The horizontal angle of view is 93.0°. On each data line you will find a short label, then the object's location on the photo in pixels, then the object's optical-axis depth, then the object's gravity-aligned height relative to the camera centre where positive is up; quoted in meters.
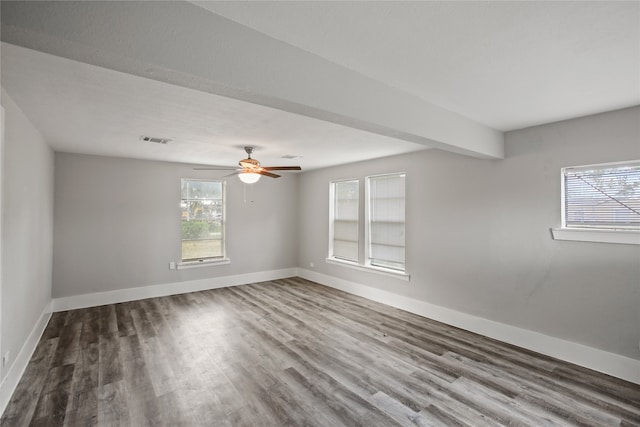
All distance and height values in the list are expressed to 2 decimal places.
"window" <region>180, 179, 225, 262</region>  6.06 -0.10
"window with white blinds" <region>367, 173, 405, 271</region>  5.12 -0.09
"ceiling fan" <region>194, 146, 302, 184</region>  4.17 +0.65
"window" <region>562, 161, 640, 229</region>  2.89 +0.21
